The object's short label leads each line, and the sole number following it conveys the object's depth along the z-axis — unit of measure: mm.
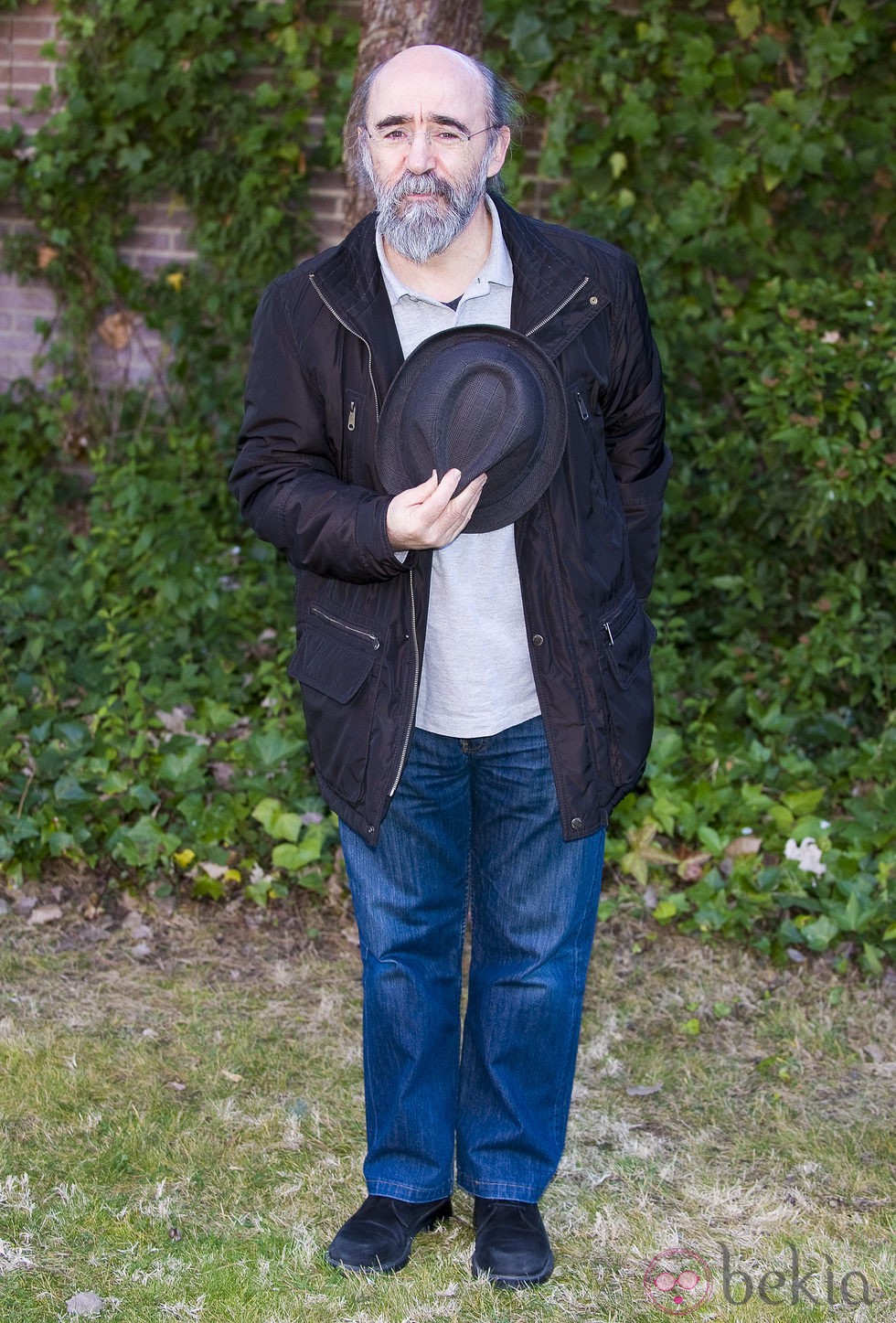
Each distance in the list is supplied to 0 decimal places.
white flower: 4102
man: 2404
